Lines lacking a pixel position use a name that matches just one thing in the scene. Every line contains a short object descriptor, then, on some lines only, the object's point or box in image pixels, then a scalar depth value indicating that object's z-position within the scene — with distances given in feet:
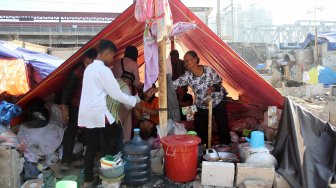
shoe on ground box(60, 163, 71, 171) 12.98
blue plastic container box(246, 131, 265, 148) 11.33
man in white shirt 10.41
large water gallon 11.43
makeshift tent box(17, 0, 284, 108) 12.89
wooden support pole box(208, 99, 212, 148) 13.85
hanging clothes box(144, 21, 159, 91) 12.06
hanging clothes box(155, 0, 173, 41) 11.43
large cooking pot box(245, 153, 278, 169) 10.97
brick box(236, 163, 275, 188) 10.46
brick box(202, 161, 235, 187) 10.77
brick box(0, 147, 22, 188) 10.82
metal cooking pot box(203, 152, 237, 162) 11.84
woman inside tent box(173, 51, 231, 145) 14.35
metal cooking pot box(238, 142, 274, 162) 11.31
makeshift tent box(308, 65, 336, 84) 50.34
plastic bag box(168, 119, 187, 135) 13.21
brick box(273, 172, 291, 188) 10.40
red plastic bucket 11.03
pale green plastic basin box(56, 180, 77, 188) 6.48
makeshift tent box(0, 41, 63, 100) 16.69
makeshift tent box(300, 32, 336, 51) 58.65
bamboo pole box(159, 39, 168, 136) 12.36
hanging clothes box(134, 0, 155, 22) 11.67
